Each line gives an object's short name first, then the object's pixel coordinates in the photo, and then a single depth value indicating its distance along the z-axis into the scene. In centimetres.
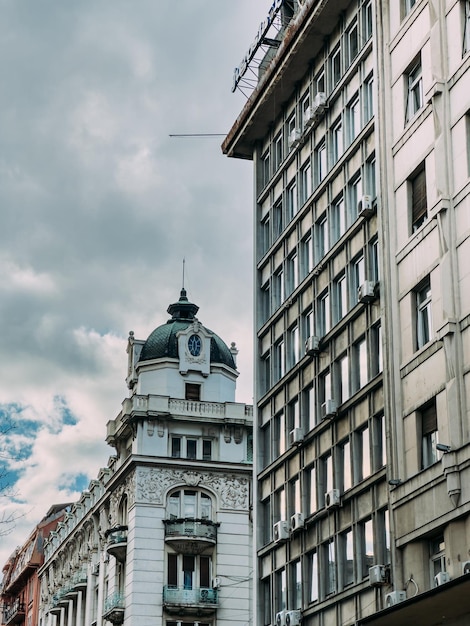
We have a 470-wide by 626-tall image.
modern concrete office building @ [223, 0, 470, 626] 2972
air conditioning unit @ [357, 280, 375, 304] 3450
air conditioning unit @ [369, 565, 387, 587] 3148
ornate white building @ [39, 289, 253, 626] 6131
